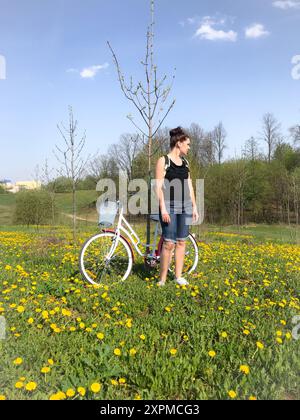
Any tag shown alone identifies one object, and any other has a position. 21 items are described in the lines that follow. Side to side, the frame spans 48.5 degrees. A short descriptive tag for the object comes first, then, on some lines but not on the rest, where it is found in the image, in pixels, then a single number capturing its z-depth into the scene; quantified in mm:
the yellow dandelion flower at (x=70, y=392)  2049
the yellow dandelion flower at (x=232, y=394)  2142
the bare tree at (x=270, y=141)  51844
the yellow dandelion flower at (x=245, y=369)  2418
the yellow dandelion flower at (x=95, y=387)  2117
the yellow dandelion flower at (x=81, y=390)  2104
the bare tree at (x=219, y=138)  52656
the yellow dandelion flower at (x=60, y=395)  2006
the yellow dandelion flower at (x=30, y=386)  2086
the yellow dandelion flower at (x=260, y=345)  2777
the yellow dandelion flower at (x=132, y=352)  2635
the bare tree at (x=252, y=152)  43056
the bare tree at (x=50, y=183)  17762
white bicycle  4512
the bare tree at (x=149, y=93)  5633
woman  4227
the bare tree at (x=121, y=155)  40188
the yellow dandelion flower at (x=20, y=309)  3191
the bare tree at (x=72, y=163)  11336
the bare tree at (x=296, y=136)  42450
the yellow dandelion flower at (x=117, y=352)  2582
